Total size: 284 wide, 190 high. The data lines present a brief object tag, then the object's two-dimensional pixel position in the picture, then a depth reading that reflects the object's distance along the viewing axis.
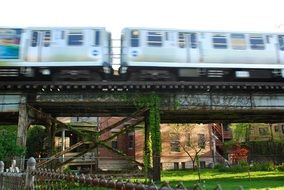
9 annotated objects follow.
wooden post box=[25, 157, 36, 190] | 6.98
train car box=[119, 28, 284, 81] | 22.91
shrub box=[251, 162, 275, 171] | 36.22
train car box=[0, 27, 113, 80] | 22.52
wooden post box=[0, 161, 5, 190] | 8.94
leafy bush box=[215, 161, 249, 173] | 35.09
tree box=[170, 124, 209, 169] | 43.12
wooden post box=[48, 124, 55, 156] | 27.62
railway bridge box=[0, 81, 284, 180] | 22.45
